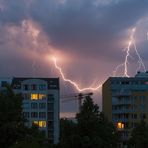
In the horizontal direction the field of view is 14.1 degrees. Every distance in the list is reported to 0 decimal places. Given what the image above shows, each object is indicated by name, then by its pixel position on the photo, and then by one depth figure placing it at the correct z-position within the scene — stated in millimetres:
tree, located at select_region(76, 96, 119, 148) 47603
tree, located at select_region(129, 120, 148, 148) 65750
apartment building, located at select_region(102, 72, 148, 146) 134125
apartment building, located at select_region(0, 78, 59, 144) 135625
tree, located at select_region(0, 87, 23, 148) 33881
